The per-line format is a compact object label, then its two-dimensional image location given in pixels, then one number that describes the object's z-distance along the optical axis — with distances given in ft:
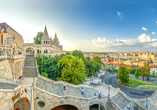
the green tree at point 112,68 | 225.35
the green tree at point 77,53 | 119.55
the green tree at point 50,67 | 75.67
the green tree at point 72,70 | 68.03
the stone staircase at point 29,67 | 68.80
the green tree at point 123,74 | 114.09
